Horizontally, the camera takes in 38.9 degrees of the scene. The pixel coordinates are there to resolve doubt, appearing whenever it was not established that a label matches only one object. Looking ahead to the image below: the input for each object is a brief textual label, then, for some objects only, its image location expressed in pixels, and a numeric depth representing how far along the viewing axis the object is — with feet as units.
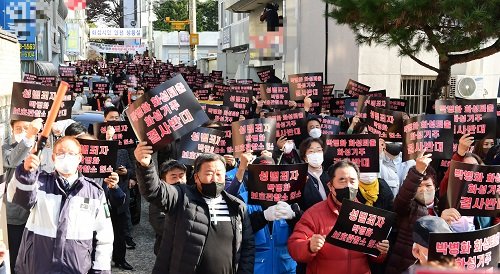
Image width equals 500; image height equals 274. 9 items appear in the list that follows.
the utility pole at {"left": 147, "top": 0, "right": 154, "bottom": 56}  259.19
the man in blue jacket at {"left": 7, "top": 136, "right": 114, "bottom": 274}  14.07
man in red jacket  15.17
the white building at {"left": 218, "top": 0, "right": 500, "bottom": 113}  60.70
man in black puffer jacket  14.88
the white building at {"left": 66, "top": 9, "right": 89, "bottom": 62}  223.71
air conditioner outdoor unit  52.01
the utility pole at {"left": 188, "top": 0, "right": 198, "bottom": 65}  149.80
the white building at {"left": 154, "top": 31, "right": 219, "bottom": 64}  216.74
